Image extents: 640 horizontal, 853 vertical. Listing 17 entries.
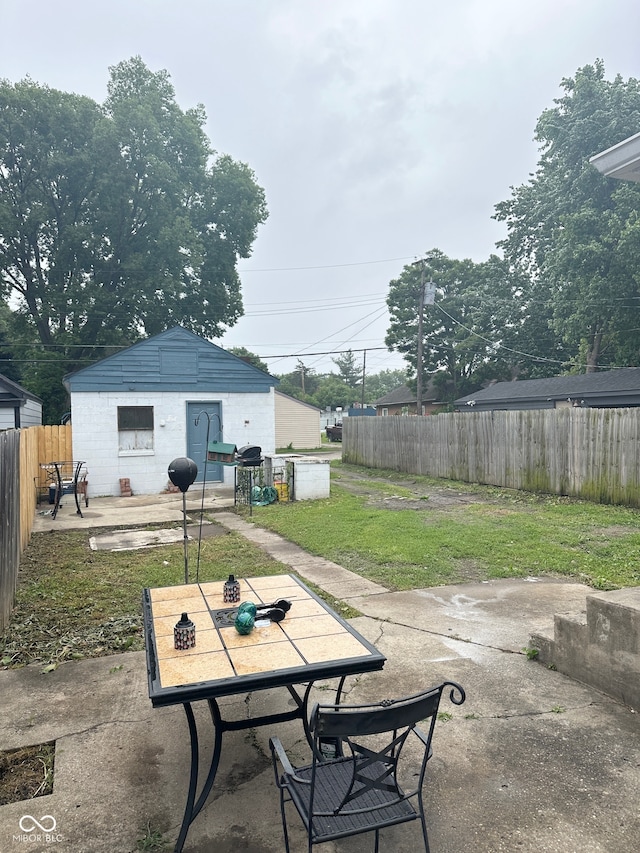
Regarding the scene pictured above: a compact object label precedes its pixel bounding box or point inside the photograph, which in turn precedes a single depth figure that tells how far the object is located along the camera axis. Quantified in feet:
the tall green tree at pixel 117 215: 75.82
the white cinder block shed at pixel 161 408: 45.29
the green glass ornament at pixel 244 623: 9.52
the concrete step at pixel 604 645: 11.14
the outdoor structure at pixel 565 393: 65.82
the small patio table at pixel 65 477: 36.77
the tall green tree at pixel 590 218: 67.87
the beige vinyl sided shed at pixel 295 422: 113.80
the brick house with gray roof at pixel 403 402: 125.08
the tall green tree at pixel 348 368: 291.99
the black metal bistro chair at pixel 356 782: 6.42
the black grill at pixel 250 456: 41.63
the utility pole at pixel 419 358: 88.43
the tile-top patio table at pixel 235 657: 7.85
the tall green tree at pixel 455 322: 107.04
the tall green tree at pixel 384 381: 325.58
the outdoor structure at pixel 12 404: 43.60
